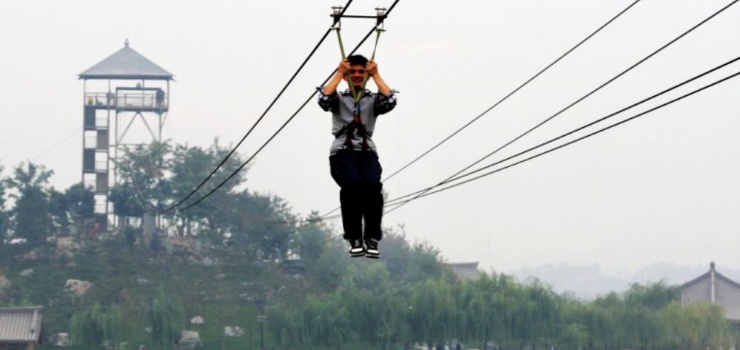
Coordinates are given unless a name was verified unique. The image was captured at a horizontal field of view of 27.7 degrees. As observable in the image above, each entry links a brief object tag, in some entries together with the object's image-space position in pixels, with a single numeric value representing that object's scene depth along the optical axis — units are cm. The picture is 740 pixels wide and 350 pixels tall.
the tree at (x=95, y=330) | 8312
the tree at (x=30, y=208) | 10519
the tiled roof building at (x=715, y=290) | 11131
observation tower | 11062
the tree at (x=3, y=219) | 10475
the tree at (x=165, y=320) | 8425
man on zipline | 1648
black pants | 1702
